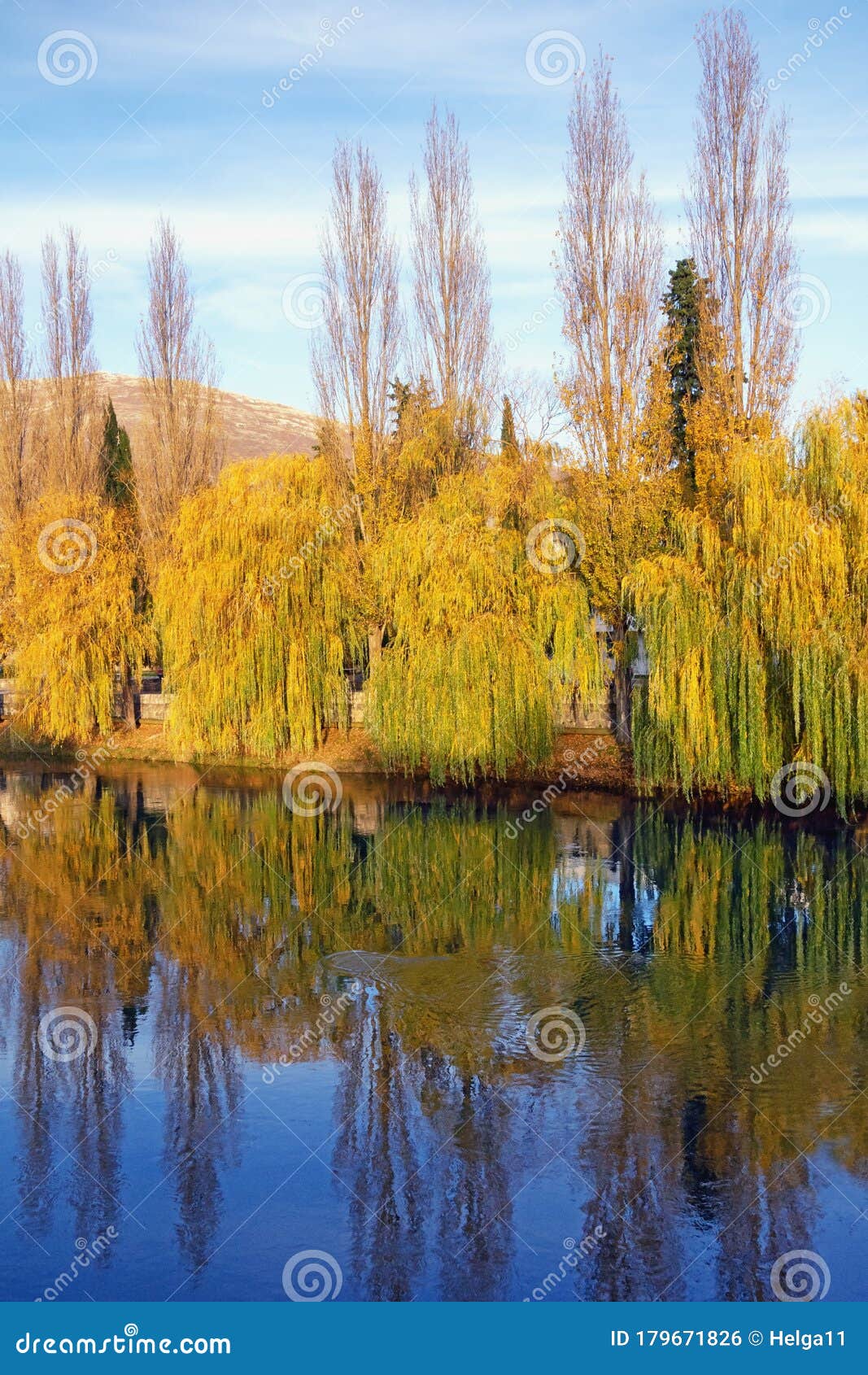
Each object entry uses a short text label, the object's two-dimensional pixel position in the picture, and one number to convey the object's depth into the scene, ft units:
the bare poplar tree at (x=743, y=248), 89.25
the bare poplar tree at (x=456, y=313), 107.55
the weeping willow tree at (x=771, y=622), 71.82
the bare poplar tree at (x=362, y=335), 103.96
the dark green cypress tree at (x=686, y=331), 123.96
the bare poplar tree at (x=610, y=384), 87.86
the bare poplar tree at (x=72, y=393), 127.34
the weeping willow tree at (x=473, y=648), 88.53
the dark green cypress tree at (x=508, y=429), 109.01
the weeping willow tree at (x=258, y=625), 99.25
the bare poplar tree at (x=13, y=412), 133.69
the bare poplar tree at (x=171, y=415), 120.67
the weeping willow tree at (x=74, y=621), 110.01
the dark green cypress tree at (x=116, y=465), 133.90
